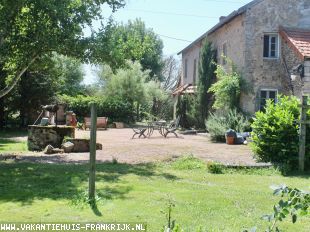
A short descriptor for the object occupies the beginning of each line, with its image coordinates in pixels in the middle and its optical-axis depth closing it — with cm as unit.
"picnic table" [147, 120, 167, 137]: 2378
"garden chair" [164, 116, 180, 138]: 2349
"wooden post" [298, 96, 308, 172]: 1133
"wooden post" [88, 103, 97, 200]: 703
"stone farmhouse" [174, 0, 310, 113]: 2241
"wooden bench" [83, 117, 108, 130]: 3126
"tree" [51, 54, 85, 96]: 5021
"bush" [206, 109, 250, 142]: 2070
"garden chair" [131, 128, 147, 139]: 2278
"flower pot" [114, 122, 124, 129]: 3355
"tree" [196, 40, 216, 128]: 2658
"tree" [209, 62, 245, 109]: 2283
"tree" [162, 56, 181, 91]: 6172
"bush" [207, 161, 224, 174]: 1106
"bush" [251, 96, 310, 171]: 1177
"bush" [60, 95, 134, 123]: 3456
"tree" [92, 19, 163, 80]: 1409
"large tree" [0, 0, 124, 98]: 1288
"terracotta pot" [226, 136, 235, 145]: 1933
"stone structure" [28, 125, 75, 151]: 1631
